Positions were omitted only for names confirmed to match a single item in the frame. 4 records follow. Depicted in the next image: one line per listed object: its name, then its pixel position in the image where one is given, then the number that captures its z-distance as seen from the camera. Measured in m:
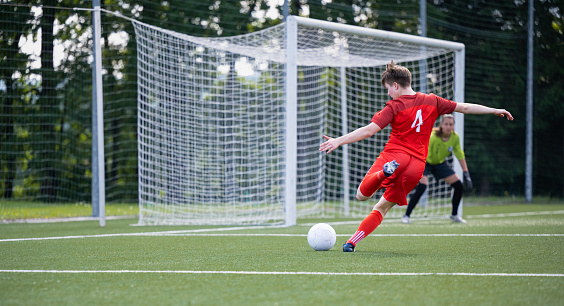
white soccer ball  11.55
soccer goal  19.41
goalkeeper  18.81
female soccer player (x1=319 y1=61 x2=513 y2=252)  10.77
